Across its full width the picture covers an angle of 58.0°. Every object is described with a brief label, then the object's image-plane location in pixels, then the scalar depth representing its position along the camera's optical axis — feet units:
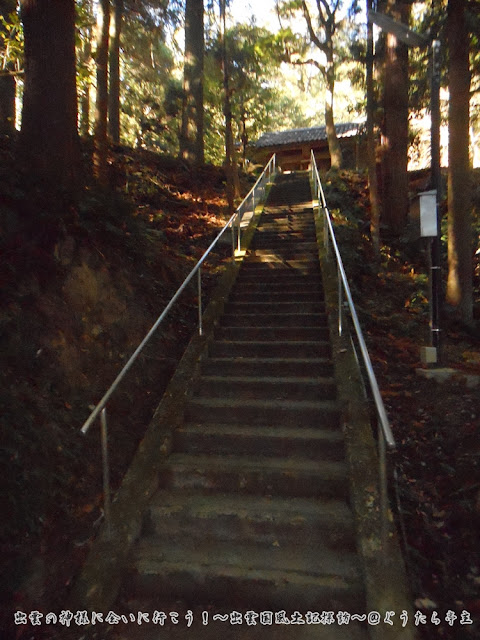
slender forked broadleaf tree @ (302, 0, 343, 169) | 55.26
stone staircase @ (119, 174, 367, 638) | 9.43
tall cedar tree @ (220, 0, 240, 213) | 36.88
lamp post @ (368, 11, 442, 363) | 16.53
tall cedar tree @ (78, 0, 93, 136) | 36.76
